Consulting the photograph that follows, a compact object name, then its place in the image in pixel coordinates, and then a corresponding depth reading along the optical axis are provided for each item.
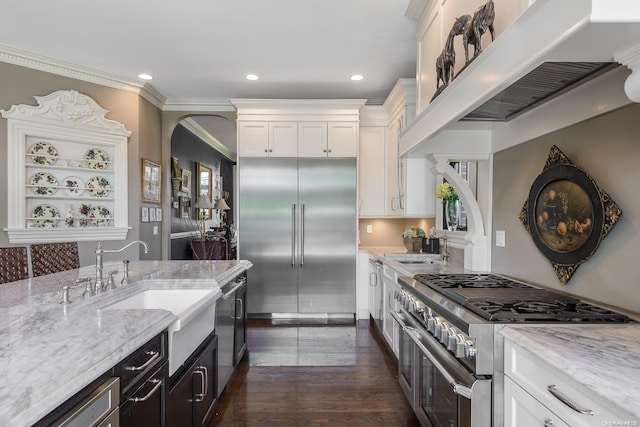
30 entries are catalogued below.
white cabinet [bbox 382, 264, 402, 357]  3.07
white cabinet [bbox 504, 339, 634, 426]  0.87
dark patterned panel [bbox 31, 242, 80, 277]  2.73
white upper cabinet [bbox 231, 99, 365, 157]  4.43
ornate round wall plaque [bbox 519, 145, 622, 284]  1.57
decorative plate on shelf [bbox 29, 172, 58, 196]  3.65
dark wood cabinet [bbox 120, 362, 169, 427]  1.20
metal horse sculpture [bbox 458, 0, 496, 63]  1.52
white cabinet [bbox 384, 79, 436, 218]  3.86
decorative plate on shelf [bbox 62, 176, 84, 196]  3.86
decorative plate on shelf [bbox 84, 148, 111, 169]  4.00
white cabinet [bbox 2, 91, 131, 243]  3.50
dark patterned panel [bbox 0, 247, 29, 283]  2.50
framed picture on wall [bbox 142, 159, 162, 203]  4.38
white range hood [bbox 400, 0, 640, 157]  0.93
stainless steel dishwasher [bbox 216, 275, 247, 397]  2.38
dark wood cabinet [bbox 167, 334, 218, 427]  1.62
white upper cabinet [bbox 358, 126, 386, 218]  4.63
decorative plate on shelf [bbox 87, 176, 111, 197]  4.01
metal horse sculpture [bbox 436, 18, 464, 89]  1.90
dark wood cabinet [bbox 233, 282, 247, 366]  2.86
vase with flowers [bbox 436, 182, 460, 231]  3.30
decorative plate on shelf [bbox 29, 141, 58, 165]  3.63
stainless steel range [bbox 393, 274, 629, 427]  1.33
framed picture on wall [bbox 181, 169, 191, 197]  5.98
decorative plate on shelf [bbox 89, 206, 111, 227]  4.00
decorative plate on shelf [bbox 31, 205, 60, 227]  3.64
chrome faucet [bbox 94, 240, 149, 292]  1.88
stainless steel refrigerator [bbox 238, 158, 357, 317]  4.43
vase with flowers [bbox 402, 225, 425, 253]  4.01
